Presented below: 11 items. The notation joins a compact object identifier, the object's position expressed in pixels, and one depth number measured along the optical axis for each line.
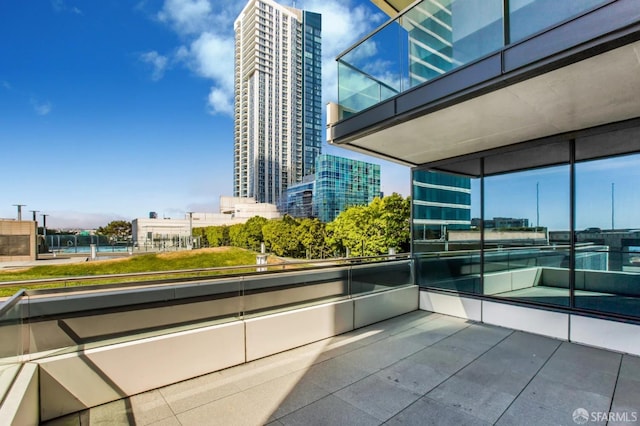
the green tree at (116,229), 70.71
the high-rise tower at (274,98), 115.19
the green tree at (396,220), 20.55
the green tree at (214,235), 51.00
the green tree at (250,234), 39.59
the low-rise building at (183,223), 44.06
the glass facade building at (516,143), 3.43
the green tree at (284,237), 32.09
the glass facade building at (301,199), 78.25
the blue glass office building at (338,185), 68.31
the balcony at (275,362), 3.00
